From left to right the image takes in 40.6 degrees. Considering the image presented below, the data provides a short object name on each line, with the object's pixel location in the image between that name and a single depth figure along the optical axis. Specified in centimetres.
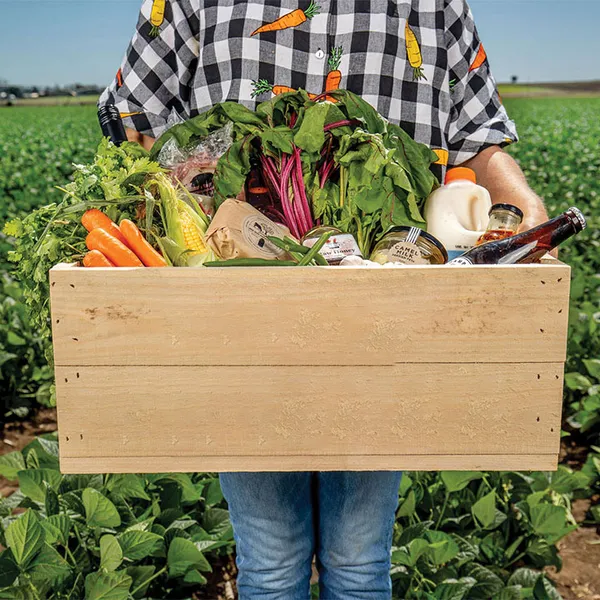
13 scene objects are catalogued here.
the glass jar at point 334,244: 155
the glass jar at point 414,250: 154
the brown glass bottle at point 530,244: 158
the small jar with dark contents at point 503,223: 161
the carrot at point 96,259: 144
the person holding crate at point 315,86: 194
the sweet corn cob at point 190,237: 157
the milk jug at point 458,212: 167
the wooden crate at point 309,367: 141
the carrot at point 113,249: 145
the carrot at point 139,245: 147
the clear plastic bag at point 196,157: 173
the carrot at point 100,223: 149
